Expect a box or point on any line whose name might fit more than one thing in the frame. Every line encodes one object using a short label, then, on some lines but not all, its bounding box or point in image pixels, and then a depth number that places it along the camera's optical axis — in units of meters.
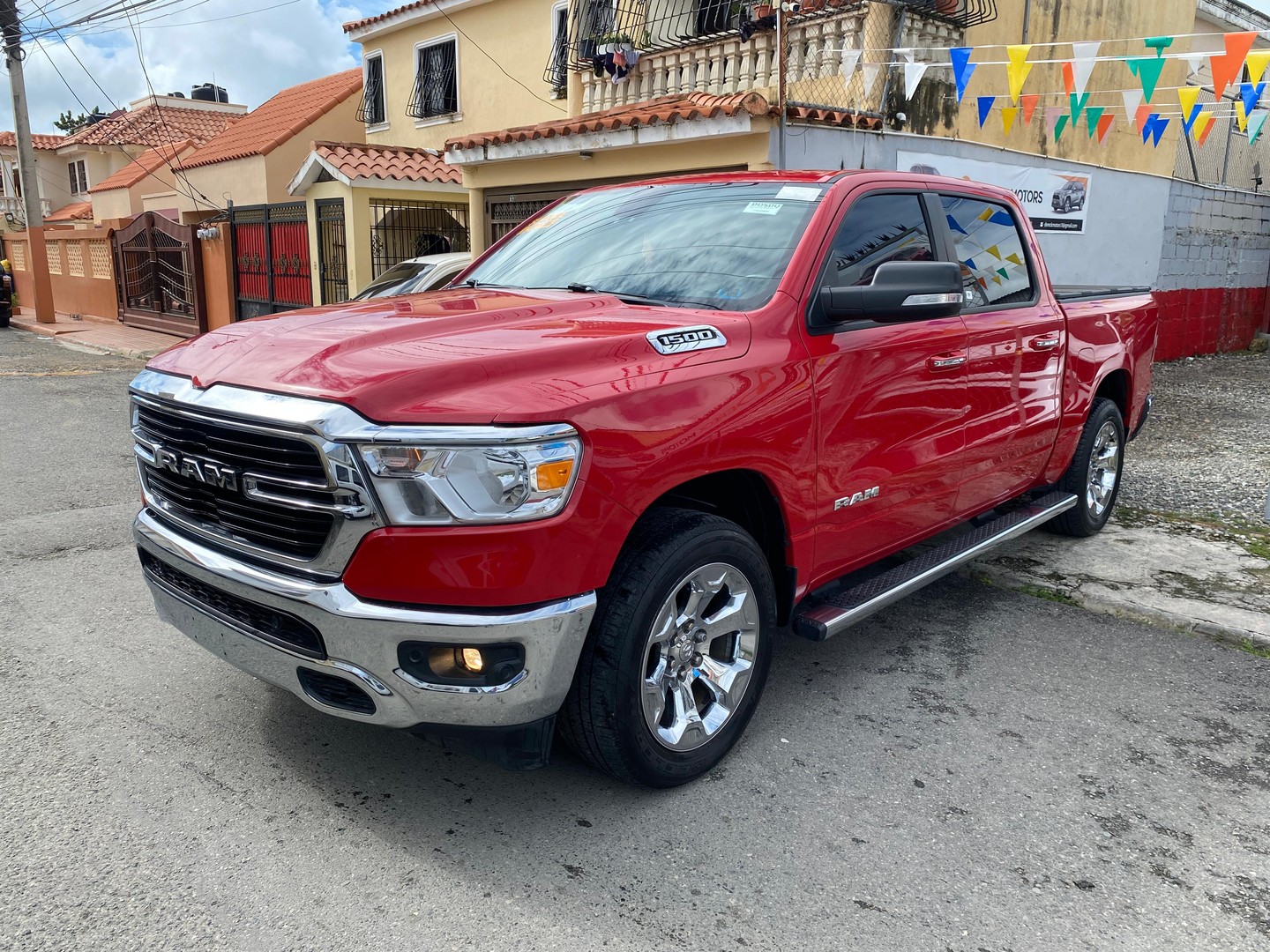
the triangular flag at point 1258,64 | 7.16
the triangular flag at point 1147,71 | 7.52
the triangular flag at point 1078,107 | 9.36
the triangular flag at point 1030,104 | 10.02
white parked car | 9.17
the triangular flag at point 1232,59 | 6.84
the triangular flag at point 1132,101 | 8.89
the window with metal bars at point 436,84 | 16.73
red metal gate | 15.47
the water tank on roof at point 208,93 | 33.22
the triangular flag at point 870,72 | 9.21
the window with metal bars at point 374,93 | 18.62
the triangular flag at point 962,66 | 8.23
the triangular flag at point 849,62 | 9.06
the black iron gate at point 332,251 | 14.38
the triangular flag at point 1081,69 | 10.45
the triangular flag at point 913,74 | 8.77
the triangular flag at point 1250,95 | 8.38
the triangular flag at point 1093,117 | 9.30
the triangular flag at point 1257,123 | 9.13
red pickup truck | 2.44
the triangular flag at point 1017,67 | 8.05
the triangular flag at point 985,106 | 9.49
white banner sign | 10.28
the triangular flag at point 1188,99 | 8.37
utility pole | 20.44
